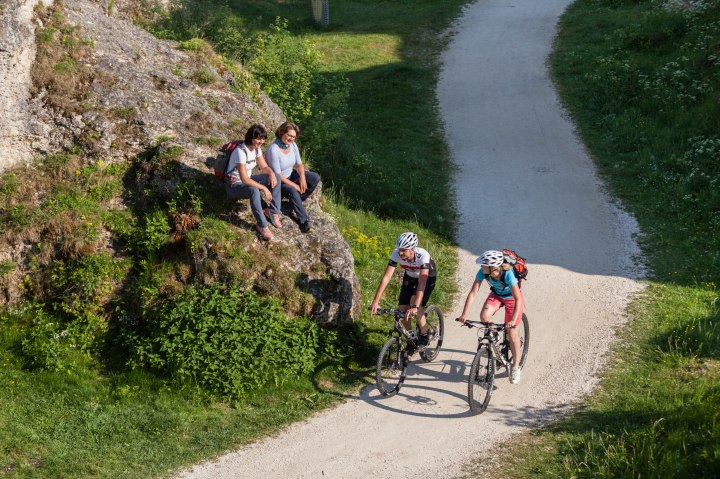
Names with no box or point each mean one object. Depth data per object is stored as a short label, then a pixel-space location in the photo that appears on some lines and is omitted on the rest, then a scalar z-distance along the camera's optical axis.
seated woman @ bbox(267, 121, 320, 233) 12.55
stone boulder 12.63
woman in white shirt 12.03
